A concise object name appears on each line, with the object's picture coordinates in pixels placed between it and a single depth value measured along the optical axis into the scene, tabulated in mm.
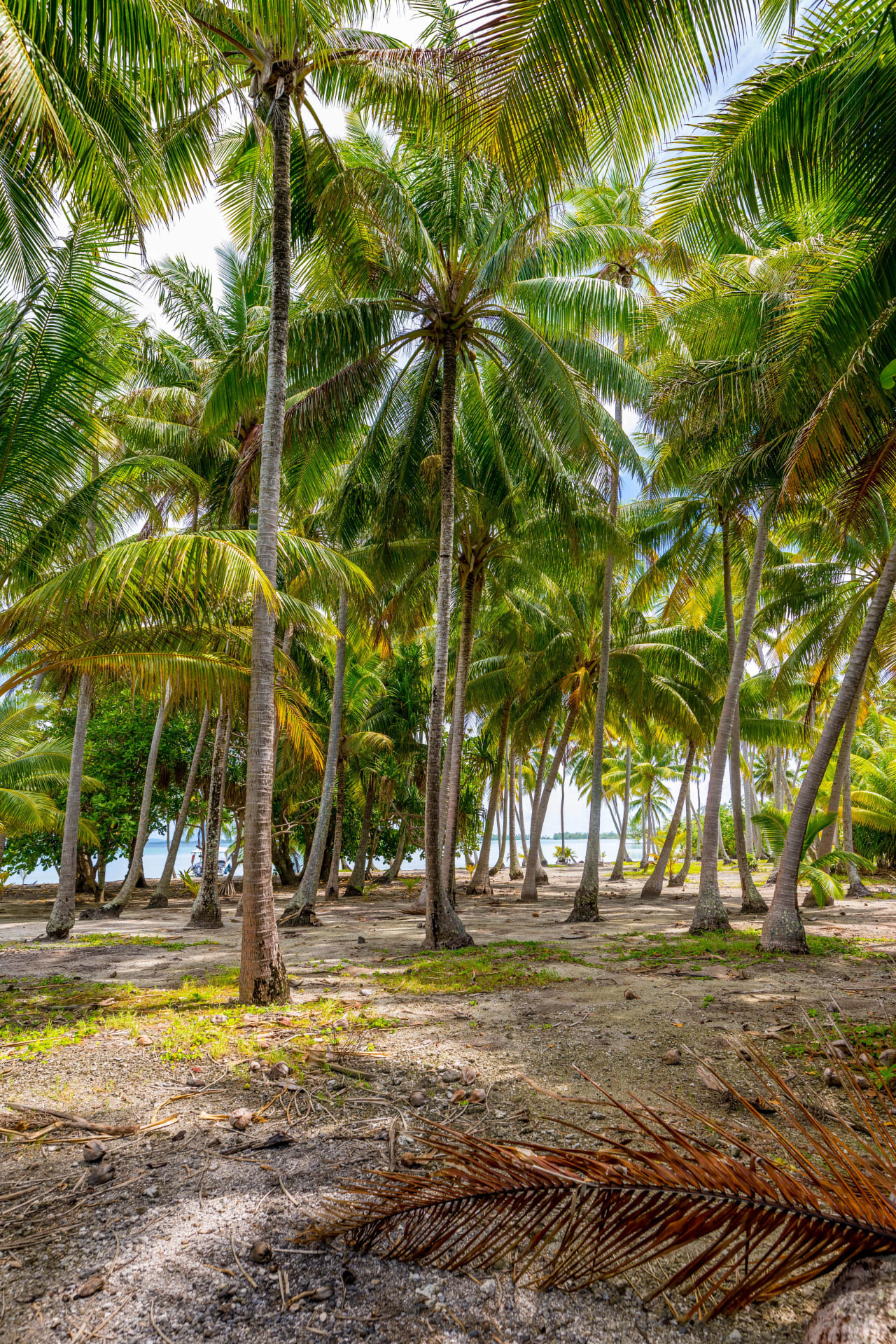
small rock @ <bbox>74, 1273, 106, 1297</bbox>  2404
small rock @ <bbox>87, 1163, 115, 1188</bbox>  3230
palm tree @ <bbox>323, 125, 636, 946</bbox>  9359
